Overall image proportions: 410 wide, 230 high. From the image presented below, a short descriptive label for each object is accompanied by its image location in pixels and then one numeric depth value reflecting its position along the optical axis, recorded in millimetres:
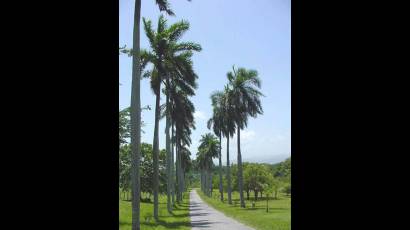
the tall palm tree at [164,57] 22078
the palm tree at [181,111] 29919
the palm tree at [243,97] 37375
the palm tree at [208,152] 72812
